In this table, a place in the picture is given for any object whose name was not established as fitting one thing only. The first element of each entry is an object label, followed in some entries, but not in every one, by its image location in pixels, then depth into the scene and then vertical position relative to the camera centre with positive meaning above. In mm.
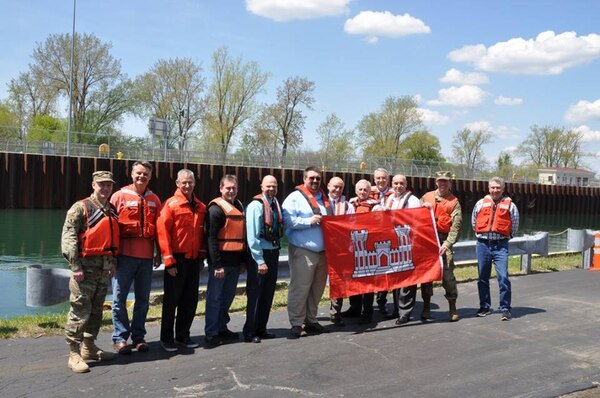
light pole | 35131 +1660
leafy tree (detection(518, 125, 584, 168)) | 101875 +6062
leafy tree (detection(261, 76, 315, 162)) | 67188 +7001
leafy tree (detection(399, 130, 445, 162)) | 83750 +4886
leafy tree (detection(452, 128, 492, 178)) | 95062 +5449
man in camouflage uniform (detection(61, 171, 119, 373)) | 5590 -884
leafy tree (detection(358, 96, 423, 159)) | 81250 +7546
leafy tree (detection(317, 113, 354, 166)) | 75562 +4889
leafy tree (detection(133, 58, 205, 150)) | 62969 +8731
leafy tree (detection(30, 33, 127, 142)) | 56094 +9771
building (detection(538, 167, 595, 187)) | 78781 +1447
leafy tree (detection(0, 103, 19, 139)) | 59469 +5453
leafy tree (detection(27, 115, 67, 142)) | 48500 +4315
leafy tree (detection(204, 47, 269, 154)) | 64438 +8117
